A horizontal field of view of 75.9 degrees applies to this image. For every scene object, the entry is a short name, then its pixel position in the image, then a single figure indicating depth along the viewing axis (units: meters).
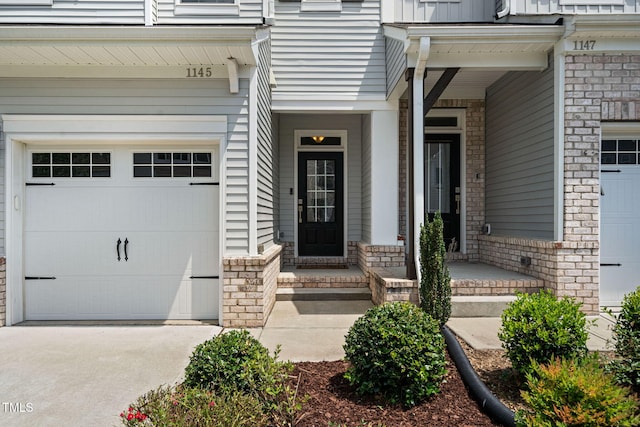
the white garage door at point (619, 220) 5.29
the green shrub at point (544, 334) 2.85
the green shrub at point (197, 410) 2.13
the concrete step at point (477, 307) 5.02
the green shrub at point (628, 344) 2.71
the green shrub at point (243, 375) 2.51
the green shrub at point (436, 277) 3.66
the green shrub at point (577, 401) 1.90
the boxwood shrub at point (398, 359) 2.71
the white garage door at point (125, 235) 5.10
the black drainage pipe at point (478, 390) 2.51
